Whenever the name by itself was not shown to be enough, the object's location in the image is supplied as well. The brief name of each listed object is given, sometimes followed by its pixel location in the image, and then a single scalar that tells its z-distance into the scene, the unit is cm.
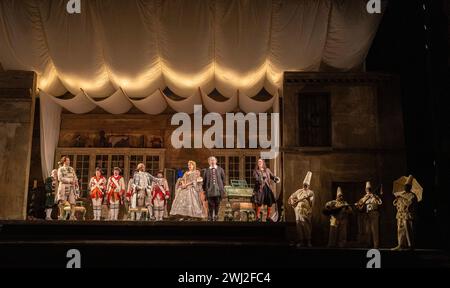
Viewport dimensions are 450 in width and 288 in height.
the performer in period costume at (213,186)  1573
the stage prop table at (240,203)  1658
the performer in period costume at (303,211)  1543
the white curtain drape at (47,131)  1814
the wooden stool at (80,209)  1669
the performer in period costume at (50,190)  1627
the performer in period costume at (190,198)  1609
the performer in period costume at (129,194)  1648
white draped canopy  1638
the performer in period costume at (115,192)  1653
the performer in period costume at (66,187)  1622
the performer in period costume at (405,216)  1438
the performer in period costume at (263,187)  1586
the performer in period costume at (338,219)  1509
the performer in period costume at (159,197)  1638
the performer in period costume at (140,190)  1645
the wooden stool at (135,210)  1642
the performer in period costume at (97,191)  1652
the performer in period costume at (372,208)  1478
